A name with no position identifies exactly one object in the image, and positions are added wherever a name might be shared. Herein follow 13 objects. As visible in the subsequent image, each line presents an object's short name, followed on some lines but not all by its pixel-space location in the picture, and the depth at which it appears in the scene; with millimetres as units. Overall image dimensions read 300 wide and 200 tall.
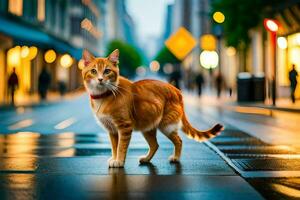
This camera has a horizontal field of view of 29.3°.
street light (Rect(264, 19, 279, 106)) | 26072
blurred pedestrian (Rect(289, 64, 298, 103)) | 27188
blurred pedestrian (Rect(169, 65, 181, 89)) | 41062
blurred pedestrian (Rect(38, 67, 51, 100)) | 33906
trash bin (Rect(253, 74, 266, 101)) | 29469
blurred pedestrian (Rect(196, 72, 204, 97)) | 38469
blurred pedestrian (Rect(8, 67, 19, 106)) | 28812
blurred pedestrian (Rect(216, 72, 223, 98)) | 37694
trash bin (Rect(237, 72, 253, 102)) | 29797
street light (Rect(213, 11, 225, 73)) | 36312
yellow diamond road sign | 34938
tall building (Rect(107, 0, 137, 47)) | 136250
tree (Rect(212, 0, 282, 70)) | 35531
